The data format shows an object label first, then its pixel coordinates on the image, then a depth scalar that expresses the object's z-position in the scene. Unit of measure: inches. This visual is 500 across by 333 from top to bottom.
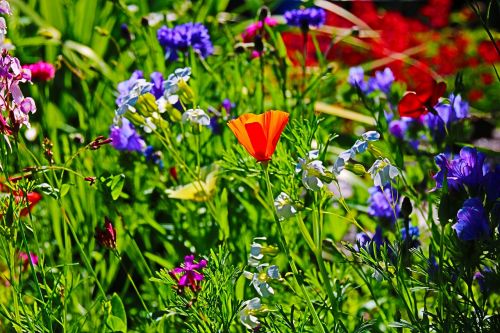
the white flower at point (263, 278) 60.1
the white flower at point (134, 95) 64.3
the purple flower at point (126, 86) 70.3
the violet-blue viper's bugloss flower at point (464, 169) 58.7
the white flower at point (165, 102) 65.9
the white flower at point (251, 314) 60.0
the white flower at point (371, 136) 59.2
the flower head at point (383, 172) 58.3
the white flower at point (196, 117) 65.2
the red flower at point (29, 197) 63.4
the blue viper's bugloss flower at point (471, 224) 56.9
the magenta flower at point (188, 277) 59.6
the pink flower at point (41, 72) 74.5
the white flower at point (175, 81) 65.9
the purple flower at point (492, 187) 58.4
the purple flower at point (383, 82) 76.9
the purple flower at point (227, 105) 78.0
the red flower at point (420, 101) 61.3
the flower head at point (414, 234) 68.9
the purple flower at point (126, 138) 73.2
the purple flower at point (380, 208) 69.7
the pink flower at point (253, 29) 81.4
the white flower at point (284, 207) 59.8
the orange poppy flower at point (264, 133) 57.4
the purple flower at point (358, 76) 77.3
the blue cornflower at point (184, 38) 77.1
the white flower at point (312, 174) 58.4
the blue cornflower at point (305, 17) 80.1
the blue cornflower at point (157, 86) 72.4
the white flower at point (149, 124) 65.9
